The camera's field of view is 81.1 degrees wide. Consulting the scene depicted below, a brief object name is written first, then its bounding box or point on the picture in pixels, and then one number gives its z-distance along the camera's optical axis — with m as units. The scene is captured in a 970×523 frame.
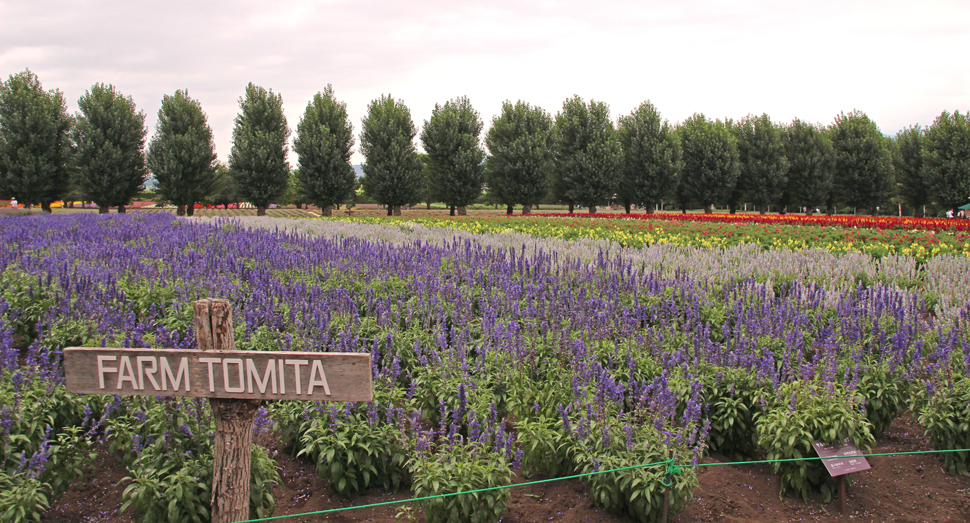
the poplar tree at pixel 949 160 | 40.69
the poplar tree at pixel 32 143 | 39.25
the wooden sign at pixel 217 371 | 2.55
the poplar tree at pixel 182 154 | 42.94
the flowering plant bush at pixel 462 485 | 3.24
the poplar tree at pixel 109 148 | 40.34
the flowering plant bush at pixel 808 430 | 3.76
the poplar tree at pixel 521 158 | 46.25
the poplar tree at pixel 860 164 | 46.03
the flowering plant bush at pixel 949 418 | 4.10
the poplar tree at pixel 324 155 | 44.28
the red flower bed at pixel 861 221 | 18.81
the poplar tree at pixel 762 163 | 48.69
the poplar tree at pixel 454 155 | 46.72
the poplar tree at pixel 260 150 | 43.53
